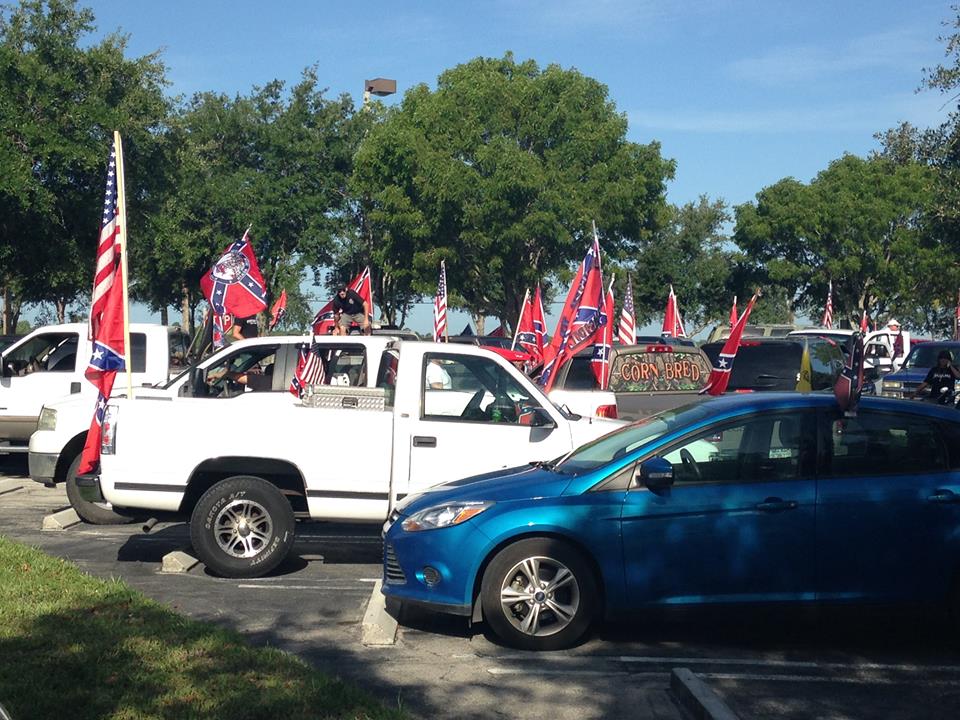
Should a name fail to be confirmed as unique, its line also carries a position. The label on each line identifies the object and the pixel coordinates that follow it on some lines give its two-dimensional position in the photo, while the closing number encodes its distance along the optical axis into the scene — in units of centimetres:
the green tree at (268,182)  5053
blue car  743
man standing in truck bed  1559
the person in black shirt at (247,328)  1698
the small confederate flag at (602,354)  1452
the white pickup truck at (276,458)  968
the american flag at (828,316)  4187
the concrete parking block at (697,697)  589
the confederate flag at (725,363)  1413
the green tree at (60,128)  2764
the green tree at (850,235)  5328
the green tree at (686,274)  5956
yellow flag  1622
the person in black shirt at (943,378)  2031
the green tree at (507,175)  4472
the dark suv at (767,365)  1686
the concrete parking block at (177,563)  1008
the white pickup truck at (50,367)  1589
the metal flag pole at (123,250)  1168
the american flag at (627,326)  2347
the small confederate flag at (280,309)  2881
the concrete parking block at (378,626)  766
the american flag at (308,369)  1154
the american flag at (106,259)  1189
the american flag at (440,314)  2940
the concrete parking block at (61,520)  1227
